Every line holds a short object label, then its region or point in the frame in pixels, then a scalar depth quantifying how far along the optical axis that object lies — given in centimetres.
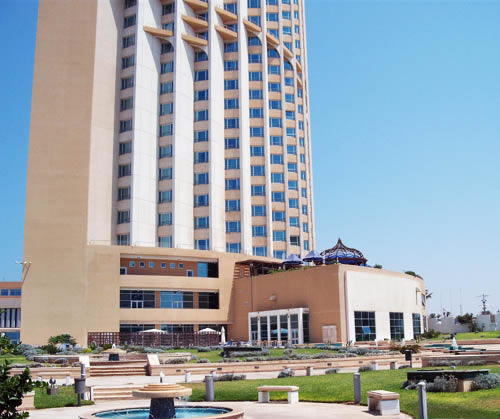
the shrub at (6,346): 1064
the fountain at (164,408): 1670
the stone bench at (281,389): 2258
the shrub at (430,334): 7156
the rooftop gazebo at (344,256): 6856
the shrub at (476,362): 3320
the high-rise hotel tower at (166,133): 7338
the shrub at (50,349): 5516
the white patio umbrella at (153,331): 6500
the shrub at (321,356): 4203
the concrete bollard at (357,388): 2169
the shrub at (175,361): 4025
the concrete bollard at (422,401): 1619
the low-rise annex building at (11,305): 9294
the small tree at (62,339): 6414
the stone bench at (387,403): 1847
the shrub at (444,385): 2161
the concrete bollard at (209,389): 2395
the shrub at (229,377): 3225
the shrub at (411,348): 4499
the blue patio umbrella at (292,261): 7429
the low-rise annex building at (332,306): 6094
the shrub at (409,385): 2312
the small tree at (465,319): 9225
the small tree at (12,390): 1076
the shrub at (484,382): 2158
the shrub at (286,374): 3319
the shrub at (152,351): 4889
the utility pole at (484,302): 10361
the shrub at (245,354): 4416
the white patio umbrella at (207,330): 6791
